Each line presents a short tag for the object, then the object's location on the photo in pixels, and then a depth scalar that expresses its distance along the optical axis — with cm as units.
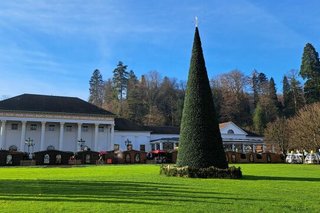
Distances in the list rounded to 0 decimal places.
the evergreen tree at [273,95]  9117
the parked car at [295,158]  4941
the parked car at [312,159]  4638
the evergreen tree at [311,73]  7956
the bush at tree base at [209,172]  1798
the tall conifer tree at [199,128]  1869
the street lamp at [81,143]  6761
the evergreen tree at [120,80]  9869
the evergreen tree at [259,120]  8538
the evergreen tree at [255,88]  9732
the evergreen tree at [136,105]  9120
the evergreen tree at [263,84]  9750
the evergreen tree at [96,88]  10988
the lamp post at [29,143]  6198
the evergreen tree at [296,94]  8731
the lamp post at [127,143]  7143
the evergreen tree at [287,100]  8900
